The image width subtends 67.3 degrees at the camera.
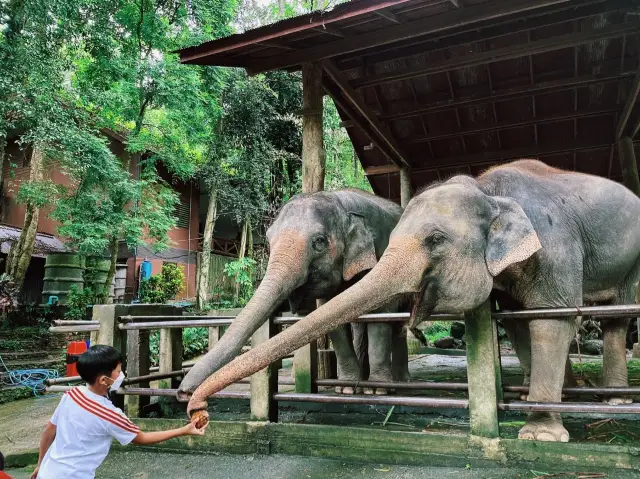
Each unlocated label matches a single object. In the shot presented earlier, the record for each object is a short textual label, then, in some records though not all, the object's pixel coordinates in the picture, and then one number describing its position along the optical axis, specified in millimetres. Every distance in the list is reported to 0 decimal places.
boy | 2295
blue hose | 7783
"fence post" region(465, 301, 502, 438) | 2959
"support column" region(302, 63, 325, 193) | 5359
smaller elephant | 3719
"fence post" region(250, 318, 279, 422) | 3576
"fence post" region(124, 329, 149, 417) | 4328
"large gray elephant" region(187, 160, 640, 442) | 2693
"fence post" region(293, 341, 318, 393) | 4195
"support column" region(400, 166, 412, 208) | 9586
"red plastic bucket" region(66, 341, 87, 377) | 5410
